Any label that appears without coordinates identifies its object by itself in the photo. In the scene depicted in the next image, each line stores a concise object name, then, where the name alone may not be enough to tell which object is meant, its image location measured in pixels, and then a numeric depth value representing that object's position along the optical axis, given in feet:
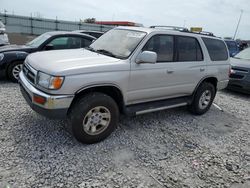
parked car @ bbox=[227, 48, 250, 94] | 22.85
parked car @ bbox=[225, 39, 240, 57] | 46.69
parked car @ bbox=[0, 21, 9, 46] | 31.61
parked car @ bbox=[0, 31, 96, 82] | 18.85
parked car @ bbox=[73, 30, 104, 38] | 33.41
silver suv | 9.53
